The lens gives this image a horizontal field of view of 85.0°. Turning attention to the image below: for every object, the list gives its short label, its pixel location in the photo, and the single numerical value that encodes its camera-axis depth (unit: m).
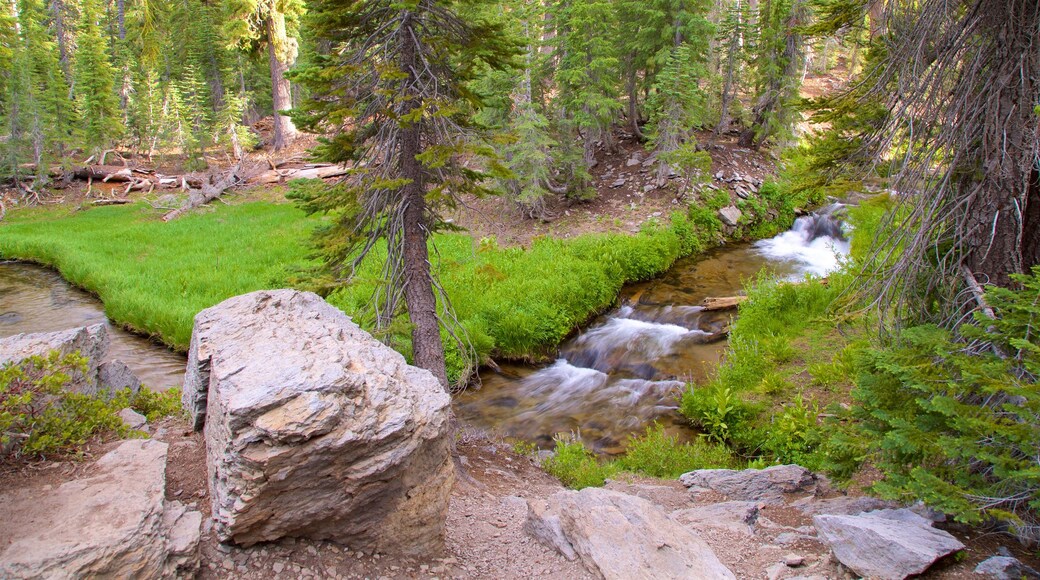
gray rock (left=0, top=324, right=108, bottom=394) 5.97
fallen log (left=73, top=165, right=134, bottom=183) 28.38
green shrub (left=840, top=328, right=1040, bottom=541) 3.49
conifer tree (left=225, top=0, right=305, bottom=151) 26.39
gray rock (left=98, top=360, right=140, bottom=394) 7.30
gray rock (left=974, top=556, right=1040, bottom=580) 3.65
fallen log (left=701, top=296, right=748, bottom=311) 13.27
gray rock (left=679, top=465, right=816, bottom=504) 6.34
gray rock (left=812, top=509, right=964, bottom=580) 3.82
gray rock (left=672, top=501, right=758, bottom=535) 5.25
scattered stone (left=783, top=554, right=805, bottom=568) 4.38
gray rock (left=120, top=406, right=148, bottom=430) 5.72
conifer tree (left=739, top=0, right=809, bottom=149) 19.03
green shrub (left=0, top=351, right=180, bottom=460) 4.08
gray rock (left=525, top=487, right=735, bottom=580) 4.23
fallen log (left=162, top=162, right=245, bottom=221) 23.38
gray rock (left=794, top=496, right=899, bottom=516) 5.23
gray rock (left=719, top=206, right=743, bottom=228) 18.61
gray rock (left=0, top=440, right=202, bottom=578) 3.26
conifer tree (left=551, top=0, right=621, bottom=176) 17.25
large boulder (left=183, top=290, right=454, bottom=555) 3.83
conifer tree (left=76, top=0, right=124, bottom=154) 30.36
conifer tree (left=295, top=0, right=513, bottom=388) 7.00
